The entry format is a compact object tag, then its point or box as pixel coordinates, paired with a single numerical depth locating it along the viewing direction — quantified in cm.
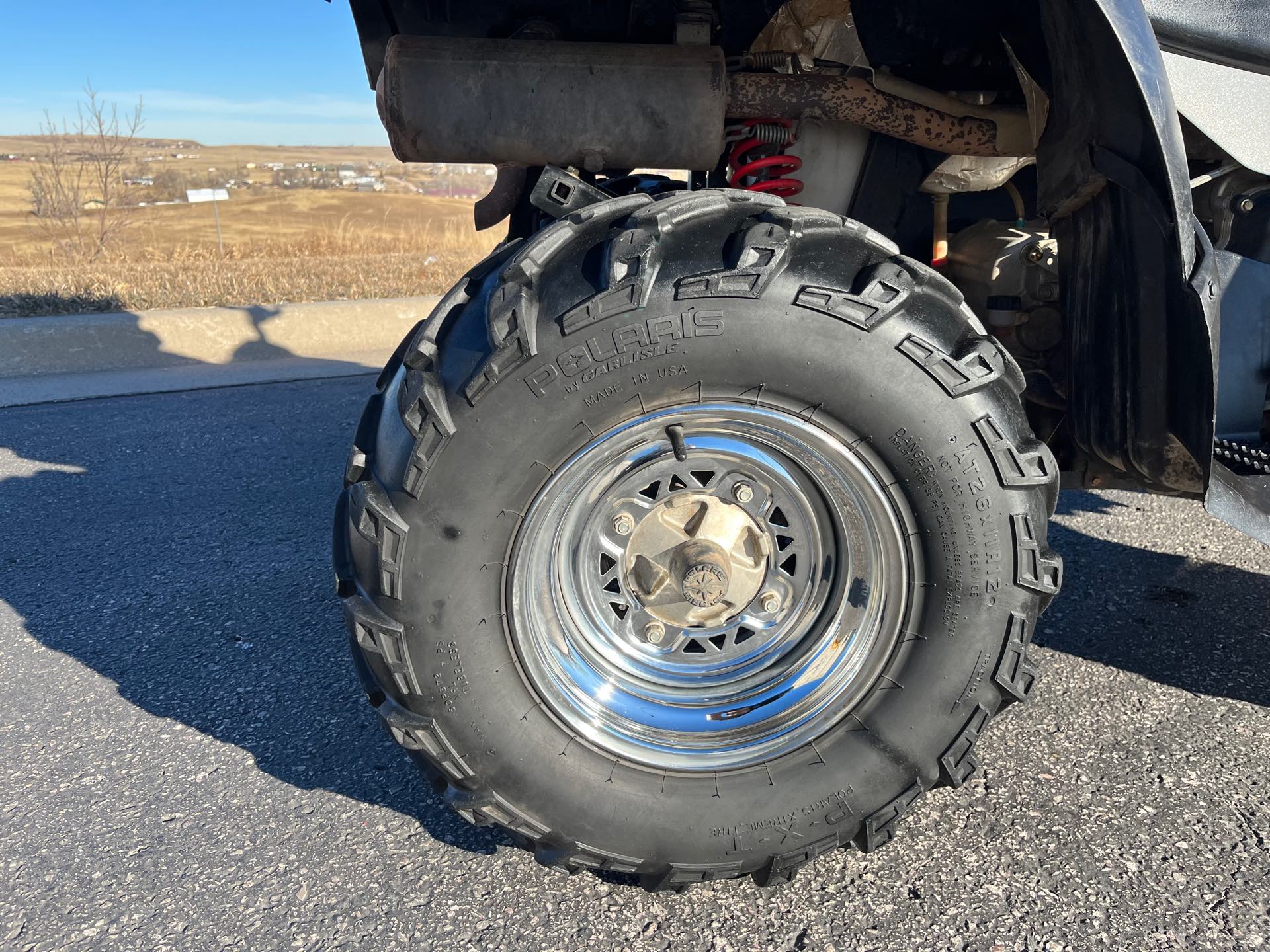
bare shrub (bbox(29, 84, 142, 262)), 1297
